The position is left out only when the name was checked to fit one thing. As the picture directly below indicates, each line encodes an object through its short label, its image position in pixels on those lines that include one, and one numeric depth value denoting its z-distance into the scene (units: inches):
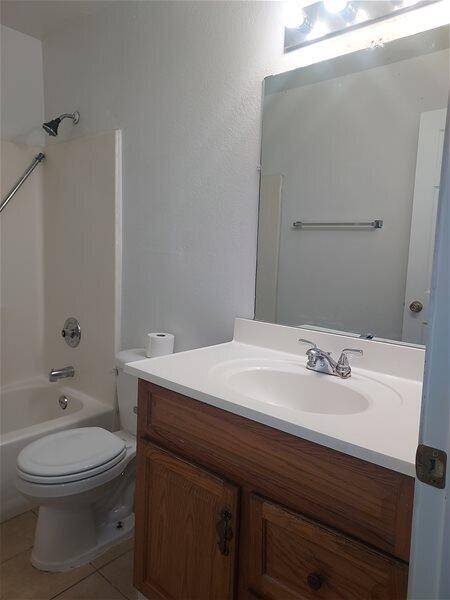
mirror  43.5
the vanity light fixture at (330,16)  44.1
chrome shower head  79.7
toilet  54.2
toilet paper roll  64.7
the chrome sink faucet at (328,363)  45.1
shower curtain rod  86.7
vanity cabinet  29.0
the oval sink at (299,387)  41.8
